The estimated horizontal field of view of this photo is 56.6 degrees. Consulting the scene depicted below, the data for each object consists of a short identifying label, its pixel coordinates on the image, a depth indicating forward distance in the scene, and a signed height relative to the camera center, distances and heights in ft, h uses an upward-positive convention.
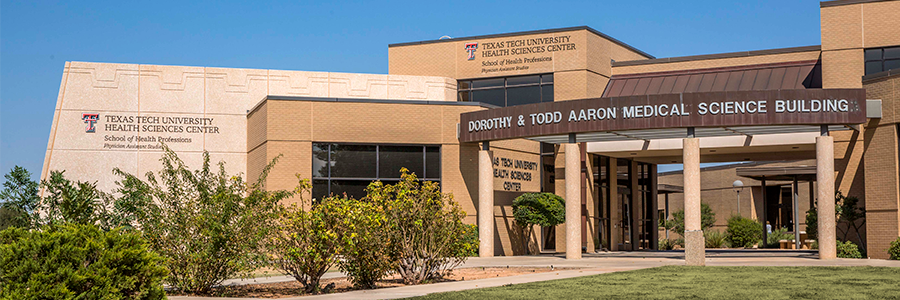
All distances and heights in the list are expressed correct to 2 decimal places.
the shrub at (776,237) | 148.46 -6.25
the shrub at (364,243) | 52.26 -2.60
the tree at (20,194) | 53.26 +0.61
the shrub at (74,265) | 37.47 -2.83
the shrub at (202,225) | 50.08 -1.35
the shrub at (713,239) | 137.52 -6.00
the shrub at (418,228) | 57.47 -1.73
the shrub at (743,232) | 152.76 -5.44
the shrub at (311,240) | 51.37 -2.29
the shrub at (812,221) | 108.78 -2.43
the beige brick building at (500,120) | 86.63 +9.48
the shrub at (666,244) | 142.20 -7.17
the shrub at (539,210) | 99.76 -0.86
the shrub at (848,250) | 86.79 -4.94
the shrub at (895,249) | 83.66 -4.69
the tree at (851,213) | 89.25 -1.13
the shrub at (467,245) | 59.16 -2.98
